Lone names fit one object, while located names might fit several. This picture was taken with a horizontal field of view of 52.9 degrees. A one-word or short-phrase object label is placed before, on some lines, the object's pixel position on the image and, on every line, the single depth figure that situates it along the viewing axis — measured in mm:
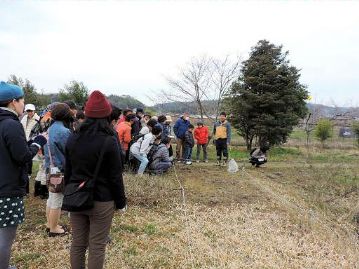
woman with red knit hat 2592
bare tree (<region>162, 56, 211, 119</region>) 16422
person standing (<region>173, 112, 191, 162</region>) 10523
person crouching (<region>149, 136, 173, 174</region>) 7793
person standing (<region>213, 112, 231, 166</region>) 10633
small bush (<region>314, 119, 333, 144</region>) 21625
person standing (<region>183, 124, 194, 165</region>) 10578
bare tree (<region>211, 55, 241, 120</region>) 16609
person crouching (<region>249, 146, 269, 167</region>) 10539
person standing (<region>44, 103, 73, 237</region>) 4020
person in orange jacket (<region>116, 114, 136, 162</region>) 7520
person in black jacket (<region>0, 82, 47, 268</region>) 2691
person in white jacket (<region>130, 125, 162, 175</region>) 7367
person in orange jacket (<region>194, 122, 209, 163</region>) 11070
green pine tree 16750
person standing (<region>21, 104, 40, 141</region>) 6391
